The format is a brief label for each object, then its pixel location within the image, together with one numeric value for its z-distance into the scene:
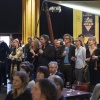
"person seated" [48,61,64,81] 5.52
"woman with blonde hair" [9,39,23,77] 7.96
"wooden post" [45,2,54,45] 5.64
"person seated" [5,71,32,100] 3.58
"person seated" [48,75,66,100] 3.36
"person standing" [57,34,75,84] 6.99
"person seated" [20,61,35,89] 5.01
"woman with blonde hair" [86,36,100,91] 6.66
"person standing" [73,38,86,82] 7.13
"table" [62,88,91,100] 4.66
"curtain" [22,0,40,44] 13.71
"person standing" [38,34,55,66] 6.83
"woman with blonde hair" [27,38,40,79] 7.07
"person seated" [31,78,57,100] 2.28
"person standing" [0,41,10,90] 8.53
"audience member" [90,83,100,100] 3.46
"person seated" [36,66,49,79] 4.49
